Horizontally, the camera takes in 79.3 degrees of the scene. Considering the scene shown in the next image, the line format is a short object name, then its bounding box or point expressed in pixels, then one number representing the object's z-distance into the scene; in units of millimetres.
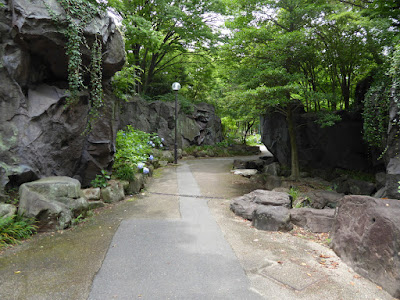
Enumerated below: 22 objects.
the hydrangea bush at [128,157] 6496
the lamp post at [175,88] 11864
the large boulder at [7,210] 3713
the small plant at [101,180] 5727
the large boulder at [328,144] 9555
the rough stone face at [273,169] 10234
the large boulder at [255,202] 5129
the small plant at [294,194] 6237
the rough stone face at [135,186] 6428
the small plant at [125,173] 6461
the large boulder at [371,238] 2576
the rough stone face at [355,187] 7432
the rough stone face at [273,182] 8086
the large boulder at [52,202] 3945
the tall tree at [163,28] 11297
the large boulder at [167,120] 14516
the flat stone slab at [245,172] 10116
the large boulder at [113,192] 5660
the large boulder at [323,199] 6143
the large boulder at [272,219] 4387
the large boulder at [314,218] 4387
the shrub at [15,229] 3539
